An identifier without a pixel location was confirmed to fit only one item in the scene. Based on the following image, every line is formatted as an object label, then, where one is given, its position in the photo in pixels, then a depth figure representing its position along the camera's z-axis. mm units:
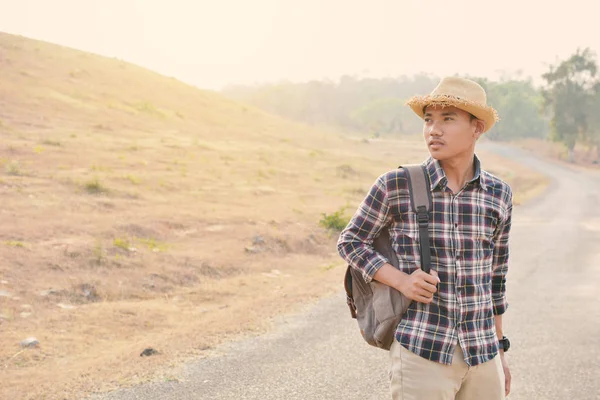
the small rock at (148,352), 6129
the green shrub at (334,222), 16000
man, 2408
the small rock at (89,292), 9292
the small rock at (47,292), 8945
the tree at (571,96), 54312
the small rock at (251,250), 13129
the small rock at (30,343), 6816
